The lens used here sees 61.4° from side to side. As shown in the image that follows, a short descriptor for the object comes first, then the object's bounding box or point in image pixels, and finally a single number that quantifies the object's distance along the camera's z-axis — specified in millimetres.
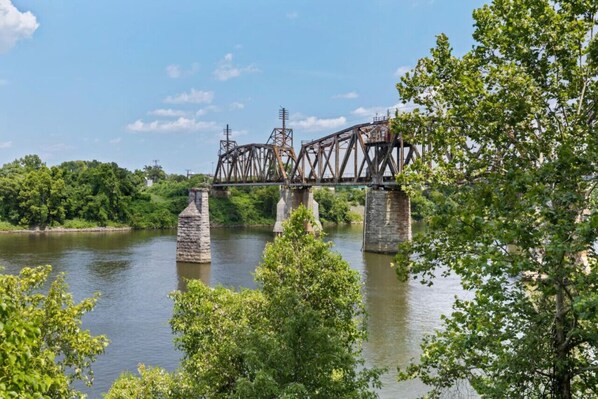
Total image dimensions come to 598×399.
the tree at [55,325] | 10211
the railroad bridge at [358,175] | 54875
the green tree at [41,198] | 82562
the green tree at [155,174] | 160375
